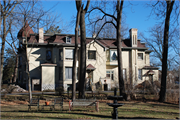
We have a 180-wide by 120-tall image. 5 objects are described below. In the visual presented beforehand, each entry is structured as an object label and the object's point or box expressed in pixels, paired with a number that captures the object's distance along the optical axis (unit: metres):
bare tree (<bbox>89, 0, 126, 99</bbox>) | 19.58
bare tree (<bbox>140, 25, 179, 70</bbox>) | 40.32
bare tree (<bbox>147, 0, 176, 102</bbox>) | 18.06
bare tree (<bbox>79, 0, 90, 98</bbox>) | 19.08
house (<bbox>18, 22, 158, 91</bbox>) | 30.86
